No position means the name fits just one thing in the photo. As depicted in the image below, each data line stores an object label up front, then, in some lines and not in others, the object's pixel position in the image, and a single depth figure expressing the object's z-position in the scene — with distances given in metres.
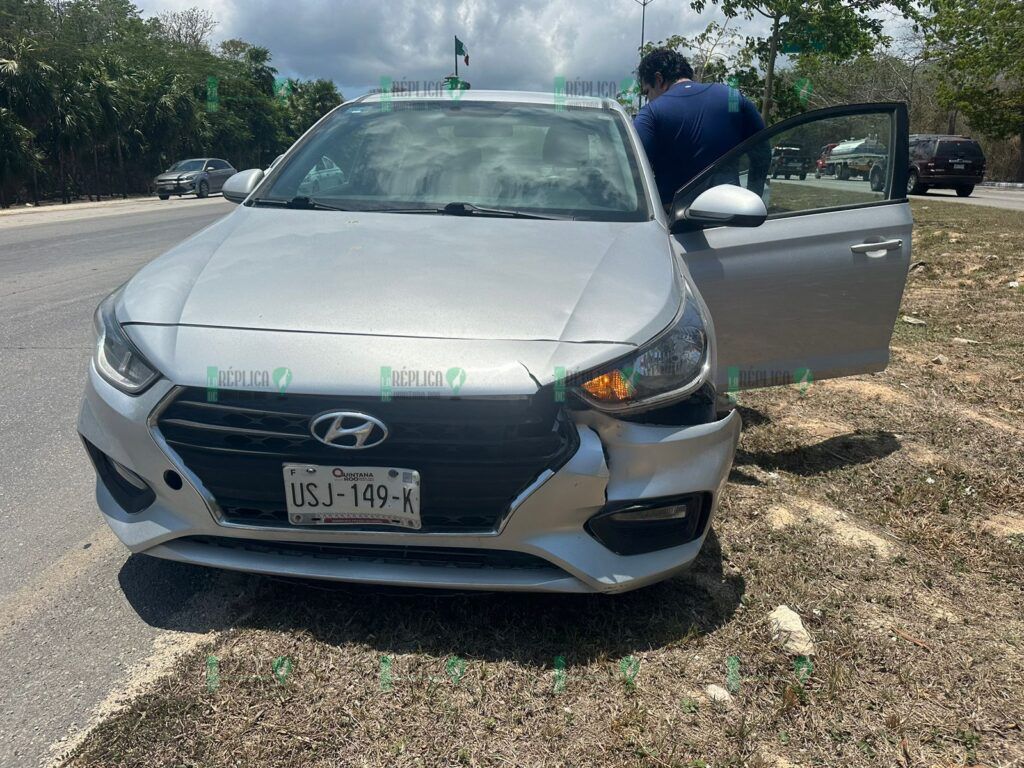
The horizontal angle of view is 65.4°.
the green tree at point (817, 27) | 8.52
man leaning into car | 4.11
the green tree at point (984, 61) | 31.28
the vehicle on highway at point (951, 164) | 22.28
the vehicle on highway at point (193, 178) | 26.53
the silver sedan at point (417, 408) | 1.93
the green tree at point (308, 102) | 59.50
